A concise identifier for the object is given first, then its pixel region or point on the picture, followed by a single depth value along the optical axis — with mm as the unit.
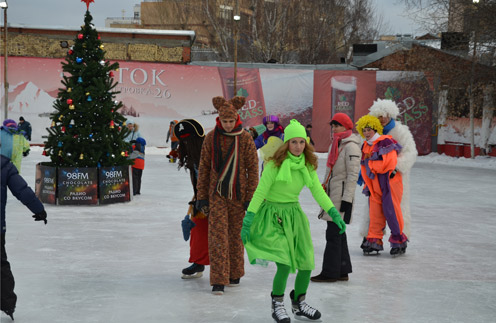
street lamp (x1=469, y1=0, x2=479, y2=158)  24712
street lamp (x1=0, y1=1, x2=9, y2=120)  30544
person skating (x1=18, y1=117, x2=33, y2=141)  26839
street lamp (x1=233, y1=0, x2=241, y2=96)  31962
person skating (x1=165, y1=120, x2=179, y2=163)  22080
